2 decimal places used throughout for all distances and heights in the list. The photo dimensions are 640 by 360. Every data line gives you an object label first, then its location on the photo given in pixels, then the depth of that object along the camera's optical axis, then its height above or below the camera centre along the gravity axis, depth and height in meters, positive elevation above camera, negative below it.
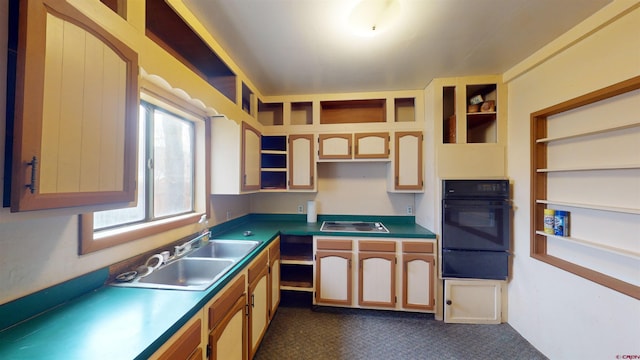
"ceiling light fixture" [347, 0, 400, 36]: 1.22 +0.98
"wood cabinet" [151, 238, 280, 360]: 0.90 -0.75
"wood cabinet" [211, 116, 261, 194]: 2.01 +0.25
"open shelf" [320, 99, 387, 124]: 2.70 +0.90
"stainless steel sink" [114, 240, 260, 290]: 1.16 -0.55
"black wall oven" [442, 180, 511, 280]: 2.01 -0.41
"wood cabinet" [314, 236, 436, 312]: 2.15 -0.90
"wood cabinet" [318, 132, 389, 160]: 2.48 +0.43
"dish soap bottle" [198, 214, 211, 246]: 1.82 -0.42
